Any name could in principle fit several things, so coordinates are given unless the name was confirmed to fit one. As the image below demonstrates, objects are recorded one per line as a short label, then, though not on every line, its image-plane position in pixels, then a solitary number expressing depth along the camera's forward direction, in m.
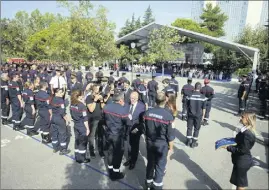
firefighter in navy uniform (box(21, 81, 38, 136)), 7.02
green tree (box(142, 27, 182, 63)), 26.52
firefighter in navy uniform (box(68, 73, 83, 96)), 9.44
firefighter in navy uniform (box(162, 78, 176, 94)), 8.50
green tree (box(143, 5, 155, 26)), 61.53
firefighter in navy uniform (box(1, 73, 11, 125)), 7.89
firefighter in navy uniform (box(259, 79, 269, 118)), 10.70
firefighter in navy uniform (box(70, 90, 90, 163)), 5.16
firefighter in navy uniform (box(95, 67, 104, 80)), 8.50
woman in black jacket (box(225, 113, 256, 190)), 3.52
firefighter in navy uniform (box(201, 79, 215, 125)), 8.95
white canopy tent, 21.92
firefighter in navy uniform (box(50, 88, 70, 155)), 5.61
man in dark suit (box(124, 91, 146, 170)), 4.88
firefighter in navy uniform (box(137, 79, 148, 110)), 9.52
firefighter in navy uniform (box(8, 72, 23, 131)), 7.58
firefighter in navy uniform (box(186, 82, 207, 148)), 6.29
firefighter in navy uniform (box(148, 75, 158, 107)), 10.55
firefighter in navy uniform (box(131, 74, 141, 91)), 10.00
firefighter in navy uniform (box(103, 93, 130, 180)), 4.55
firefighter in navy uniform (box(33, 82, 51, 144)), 6.43
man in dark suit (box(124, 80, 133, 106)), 6.83
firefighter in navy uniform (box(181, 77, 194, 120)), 8.90
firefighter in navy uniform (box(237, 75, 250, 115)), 10.32
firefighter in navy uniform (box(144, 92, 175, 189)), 3.95
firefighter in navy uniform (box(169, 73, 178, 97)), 10.16
